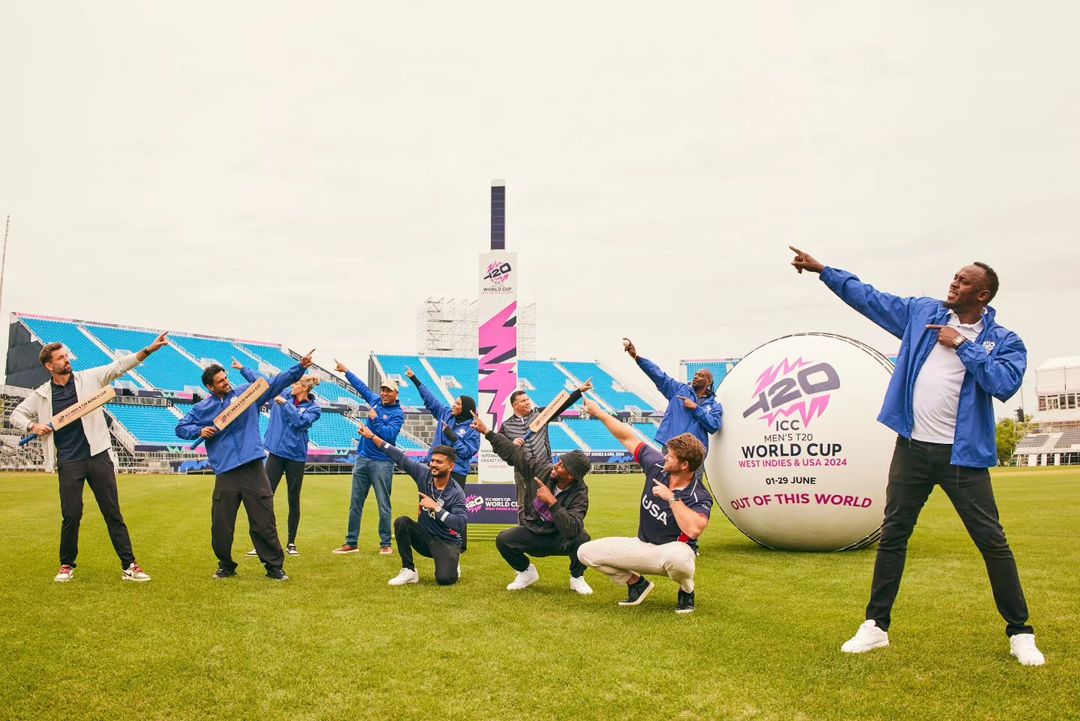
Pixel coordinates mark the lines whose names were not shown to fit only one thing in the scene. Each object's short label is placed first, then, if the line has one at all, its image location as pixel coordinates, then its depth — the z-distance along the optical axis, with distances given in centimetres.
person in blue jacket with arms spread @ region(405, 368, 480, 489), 966
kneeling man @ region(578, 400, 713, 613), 615
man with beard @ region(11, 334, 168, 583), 743
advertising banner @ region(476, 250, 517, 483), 1351
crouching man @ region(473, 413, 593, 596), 728
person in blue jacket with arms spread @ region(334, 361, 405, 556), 980
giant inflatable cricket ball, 824
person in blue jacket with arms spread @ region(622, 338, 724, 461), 909
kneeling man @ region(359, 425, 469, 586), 760
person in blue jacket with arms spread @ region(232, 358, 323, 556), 971
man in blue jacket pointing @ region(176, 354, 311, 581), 771
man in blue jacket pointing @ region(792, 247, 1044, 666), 465
